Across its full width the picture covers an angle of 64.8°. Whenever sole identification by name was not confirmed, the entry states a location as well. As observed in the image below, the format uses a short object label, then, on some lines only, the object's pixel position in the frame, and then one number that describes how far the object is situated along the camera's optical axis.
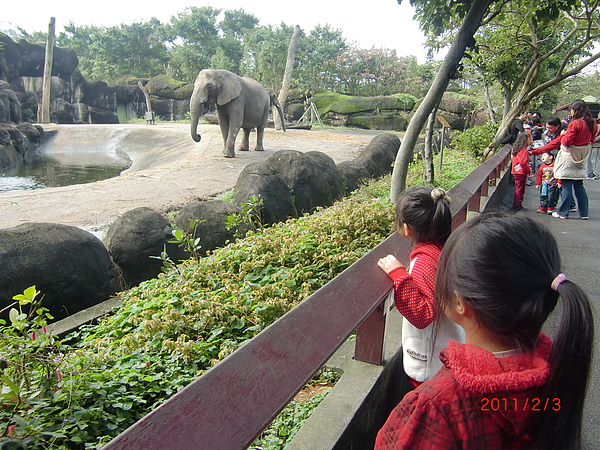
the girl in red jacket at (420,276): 2.02
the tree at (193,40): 42.75
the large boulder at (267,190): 6.96
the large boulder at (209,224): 5.84
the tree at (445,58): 5.63
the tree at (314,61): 33.28
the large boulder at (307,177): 8.26
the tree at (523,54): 9.42
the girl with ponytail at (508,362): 1.13
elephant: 13.02
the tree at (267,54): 31.08
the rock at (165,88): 34.22
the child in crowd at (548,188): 7.52
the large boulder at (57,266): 4.17
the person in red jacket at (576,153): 6.68
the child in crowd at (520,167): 7.84
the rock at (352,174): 10.11
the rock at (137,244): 5.38
